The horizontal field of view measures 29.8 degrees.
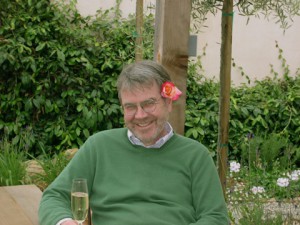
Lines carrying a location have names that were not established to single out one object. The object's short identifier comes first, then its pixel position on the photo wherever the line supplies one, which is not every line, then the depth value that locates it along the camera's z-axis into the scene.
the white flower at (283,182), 3.96
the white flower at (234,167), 4.08
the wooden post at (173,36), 2.93
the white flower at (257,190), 3.84
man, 2.50
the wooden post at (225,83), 3.37
